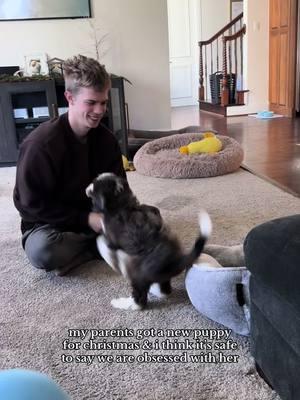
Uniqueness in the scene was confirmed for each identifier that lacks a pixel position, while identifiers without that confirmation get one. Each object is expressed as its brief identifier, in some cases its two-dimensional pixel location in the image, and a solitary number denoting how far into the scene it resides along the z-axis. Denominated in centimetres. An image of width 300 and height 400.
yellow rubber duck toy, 358
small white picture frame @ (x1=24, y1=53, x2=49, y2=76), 431
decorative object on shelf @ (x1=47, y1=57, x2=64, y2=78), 434
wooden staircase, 675
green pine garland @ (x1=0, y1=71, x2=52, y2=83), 391
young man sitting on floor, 169
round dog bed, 330
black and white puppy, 140
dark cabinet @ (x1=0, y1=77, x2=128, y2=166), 393
